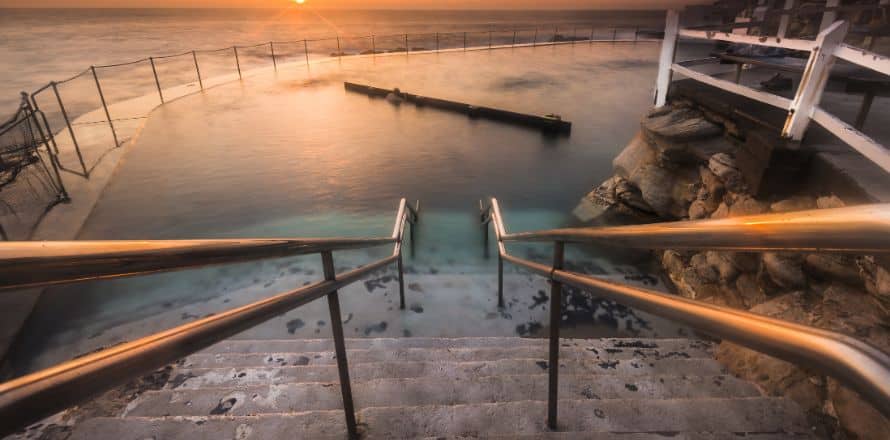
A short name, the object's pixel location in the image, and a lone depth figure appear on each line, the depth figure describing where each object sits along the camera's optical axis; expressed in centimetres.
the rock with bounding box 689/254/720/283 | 455
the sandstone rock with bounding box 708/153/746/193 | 470
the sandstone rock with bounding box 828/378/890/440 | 194
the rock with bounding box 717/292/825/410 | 244
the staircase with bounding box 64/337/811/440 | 189
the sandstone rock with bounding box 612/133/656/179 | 676
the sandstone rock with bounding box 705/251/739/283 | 425
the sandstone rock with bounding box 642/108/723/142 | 559
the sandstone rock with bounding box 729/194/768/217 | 417
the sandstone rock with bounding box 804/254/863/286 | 297
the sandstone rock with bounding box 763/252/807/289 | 336
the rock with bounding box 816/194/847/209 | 349
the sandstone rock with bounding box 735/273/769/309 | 383
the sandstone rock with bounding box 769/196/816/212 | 379
